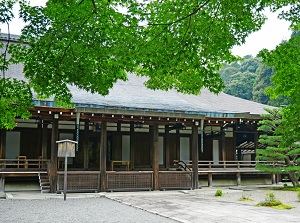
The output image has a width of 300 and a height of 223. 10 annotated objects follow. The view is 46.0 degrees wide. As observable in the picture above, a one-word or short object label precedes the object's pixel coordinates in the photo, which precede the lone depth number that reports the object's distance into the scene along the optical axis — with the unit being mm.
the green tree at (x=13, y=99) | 6684
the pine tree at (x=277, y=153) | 16422
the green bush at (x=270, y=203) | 10844
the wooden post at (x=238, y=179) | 18903
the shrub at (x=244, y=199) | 12570
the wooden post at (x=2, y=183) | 14205
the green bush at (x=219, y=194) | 13845
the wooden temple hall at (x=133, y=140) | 14445
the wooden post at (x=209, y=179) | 18109
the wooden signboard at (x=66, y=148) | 12406
